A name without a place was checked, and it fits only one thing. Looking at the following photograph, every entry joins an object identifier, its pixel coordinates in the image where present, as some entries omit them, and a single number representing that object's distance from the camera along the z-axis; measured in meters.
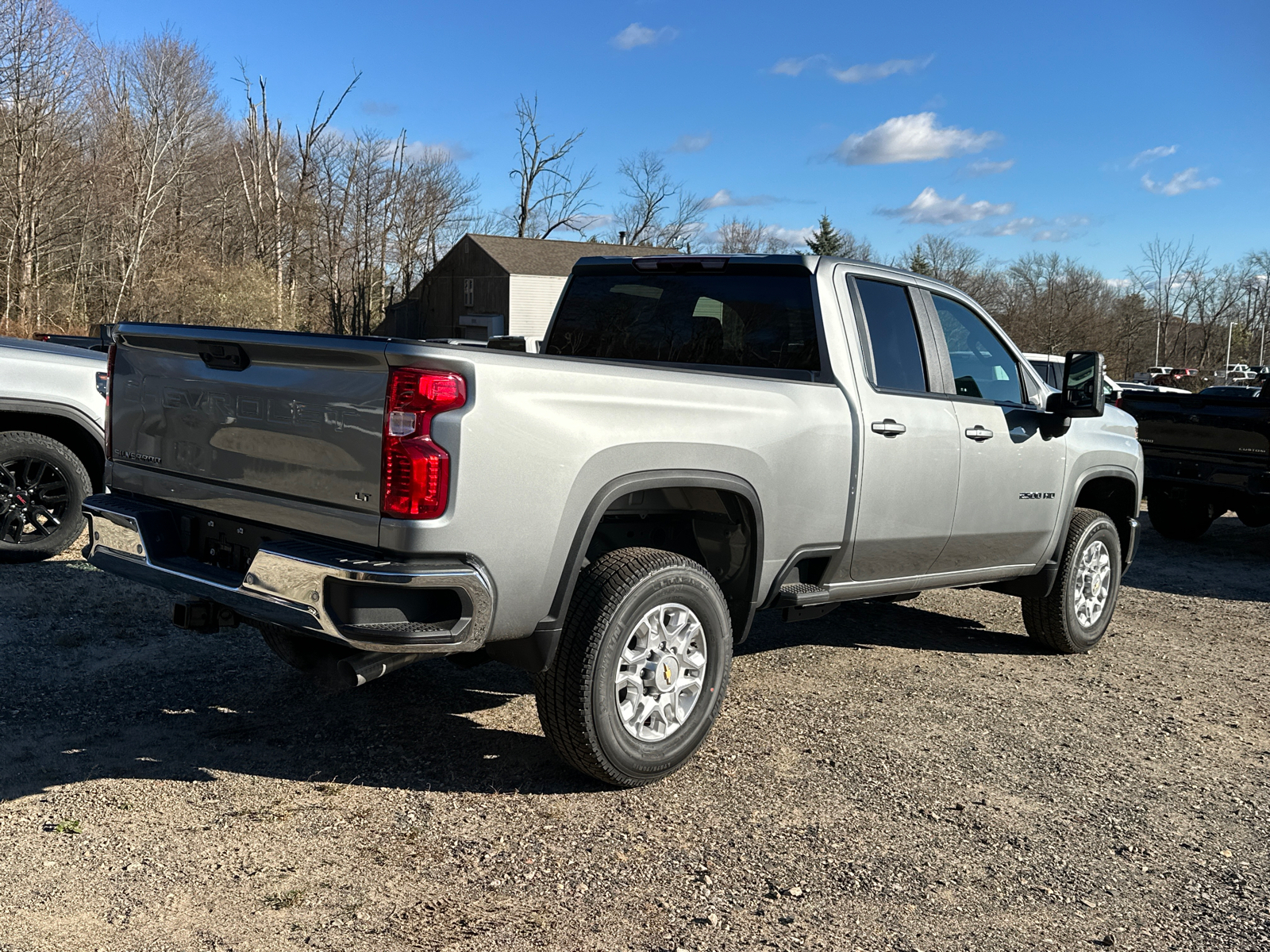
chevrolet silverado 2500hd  3.24
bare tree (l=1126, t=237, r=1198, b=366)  77.44
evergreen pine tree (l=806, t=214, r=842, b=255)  65.25
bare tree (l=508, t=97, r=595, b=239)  62.38
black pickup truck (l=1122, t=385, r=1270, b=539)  9.64
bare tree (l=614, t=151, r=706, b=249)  69.44
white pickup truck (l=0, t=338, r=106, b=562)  7.00
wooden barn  51.59
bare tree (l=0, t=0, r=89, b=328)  31.11
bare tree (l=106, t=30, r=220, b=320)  37.91
